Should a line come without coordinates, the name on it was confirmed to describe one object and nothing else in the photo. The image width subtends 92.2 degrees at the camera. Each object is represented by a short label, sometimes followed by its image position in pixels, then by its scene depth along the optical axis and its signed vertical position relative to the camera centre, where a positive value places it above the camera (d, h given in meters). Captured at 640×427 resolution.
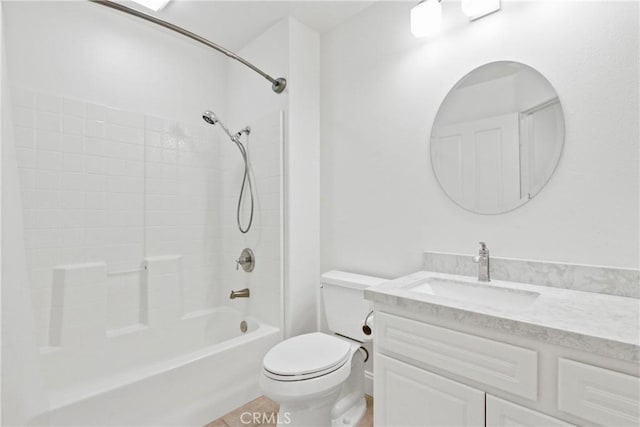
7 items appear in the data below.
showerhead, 2.06 +0.66
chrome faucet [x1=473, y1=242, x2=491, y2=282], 1.34 -0.22
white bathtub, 1.29 -0.82
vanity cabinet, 0.75 -0.48
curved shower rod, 1.30 +0.90
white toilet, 1.34 -0.69
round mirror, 1.28 +0.35
